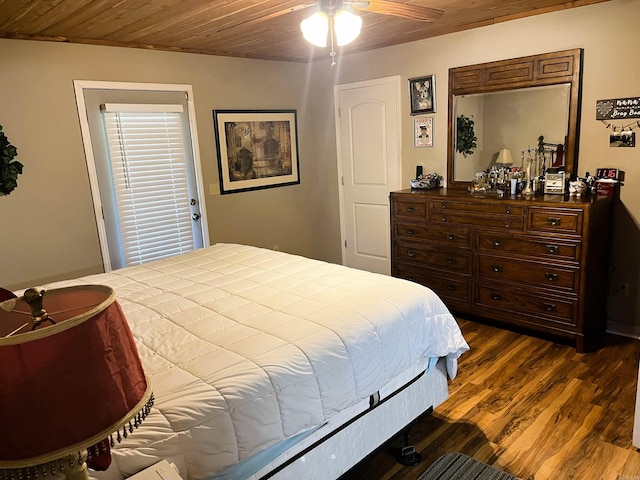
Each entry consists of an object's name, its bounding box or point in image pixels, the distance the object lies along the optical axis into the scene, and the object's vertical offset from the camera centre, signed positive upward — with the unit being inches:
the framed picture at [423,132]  170.6 +7.7
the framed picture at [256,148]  180.5 +5.7
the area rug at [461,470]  83.7 -59.4
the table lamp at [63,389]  28.4 -14.1
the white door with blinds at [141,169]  147.1 +0.0
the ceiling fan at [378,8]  89.2 +31.2
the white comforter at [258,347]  56.1 -28.4
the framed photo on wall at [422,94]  166.6 +21.5
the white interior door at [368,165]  184.1 -3.9
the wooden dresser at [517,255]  123.3 -32.1
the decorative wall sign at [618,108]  123.7 +9.0
